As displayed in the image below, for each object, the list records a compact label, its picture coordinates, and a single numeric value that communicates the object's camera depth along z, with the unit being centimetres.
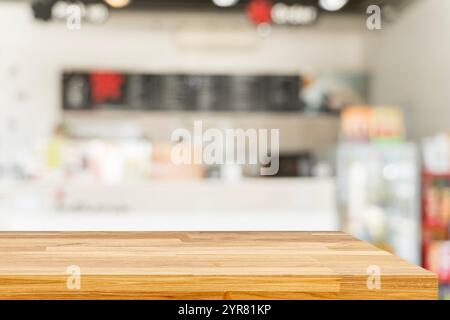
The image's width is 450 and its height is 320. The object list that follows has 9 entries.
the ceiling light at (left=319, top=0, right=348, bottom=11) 654
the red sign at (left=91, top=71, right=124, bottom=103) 722
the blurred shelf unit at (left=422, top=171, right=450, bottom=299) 494
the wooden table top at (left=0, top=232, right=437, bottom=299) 87
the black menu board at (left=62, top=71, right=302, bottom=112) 723
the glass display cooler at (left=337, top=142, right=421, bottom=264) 510
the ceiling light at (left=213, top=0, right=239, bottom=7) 613
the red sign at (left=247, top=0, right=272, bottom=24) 556
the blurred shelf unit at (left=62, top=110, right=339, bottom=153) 728
